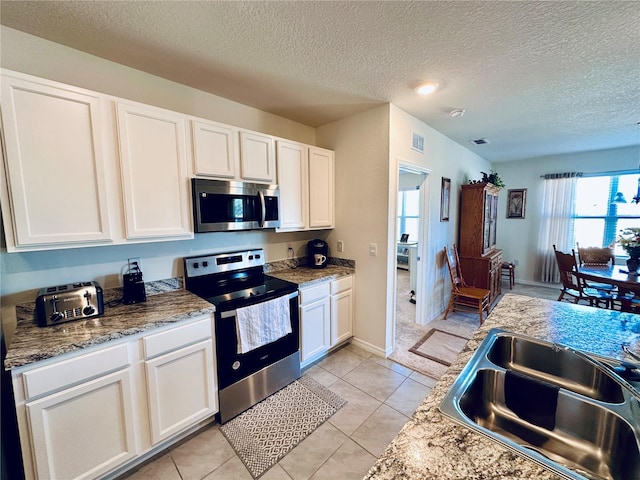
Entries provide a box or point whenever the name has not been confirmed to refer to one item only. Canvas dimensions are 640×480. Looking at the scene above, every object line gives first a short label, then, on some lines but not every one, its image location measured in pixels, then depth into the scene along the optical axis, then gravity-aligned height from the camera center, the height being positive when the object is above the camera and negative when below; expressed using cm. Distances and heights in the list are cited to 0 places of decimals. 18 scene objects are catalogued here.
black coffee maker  302 -43
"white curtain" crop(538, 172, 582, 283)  493 -16
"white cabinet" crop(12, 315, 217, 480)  127 -104
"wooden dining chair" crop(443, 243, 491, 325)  362 -112
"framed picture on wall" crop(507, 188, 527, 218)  548 +25
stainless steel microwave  203 +10
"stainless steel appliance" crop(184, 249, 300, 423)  192 -85
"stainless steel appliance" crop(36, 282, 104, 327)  148 -50
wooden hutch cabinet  407 -42
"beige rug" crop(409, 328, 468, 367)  281 -153
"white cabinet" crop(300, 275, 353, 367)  249 -105
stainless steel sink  84 -73
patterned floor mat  171 -155
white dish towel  195 -85
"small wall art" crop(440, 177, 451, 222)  372 +24
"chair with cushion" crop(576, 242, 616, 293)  389 -70
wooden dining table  286 -76
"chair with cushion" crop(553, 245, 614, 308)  349 -108
